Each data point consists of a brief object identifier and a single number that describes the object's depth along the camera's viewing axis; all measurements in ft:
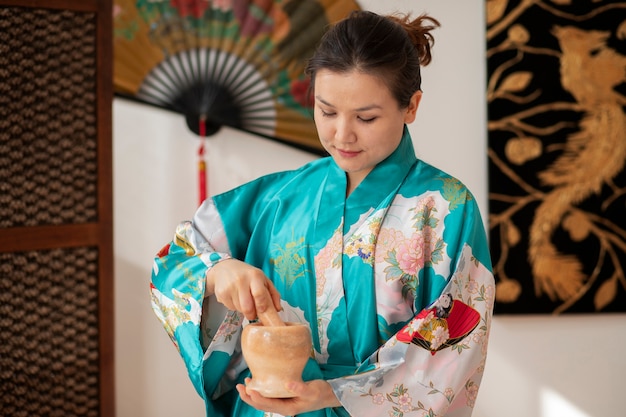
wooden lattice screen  7.35
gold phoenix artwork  10.00
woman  3.96
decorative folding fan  9.46
